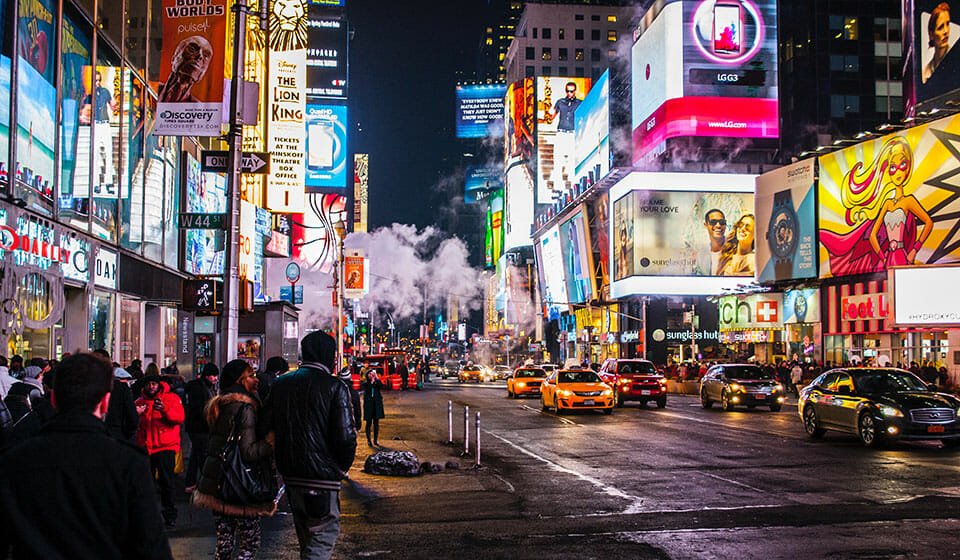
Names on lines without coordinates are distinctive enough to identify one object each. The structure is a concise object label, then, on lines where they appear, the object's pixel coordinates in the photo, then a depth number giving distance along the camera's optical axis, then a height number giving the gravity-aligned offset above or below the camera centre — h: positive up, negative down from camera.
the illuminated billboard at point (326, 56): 76.12 +23.53
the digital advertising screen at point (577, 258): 90.56 +6.79
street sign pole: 14.16 +1.90
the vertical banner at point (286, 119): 46.97 +10.58
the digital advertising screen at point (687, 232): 74.94 +7.60
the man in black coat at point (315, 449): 6.14 -0.86
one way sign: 14.71 +2.67
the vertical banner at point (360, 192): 149.62 +22.44
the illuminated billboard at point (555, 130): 128.00 +27.74
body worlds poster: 13.99 +3.96
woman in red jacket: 10.05 -1.18
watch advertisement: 50.19 +5.84
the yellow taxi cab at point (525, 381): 41.03 -2.65
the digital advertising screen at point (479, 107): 185.88 +44.94
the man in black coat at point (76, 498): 3.13 -0.61
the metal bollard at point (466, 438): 17.13 -2.19
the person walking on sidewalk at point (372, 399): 19.28 -1.62
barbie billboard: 38.47 +5.75
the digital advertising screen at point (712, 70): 74.94 +21.32
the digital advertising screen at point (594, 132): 92.94 +20.83
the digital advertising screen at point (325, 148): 67.31 +13.23
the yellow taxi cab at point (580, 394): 28.66 -2.24
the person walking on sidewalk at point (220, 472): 6.38 -1.07
